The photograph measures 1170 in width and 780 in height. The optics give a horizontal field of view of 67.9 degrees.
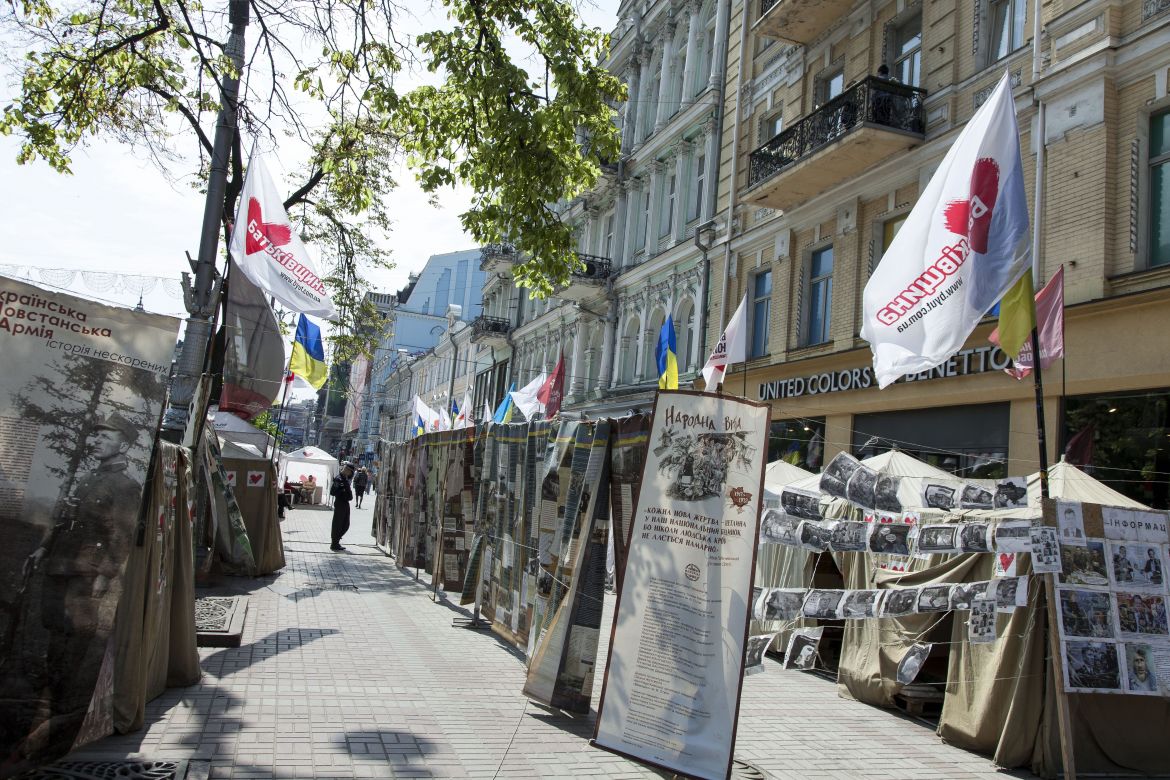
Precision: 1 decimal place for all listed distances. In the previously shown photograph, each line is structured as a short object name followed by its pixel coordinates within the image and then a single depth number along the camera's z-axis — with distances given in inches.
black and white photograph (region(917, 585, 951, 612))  285.7
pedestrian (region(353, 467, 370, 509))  1492.4
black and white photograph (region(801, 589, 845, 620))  285.6
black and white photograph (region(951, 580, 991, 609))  275.4
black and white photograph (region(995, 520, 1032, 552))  253.0
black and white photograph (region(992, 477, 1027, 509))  273.9
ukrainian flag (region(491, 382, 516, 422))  985.5
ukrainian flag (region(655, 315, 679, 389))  661.3
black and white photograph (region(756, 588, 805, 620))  281.9
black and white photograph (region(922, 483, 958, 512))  321.1
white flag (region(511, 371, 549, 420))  949.1
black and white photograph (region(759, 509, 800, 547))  337.4
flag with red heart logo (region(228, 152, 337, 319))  382.0
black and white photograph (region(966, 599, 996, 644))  267.0
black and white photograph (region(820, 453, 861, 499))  329.1
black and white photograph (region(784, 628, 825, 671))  271.1
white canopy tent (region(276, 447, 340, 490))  1569.9
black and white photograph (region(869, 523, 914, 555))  298.4
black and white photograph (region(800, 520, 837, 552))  319.8
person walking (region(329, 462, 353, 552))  717.9
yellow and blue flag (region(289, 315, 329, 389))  628.7
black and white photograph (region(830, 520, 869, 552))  308.2
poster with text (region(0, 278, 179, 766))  194.9
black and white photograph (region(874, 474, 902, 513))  323.0
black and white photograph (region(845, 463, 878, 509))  324.8
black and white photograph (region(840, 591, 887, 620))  285.0
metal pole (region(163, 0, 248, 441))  363.3
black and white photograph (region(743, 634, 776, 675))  239.9
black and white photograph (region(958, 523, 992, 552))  270.2
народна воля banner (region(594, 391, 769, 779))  201.1
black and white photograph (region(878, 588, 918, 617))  290.2
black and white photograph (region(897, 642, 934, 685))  277.1
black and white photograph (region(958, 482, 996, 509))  310.3
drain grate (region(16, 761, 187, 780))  188.5
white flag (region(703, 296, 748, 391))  586.6
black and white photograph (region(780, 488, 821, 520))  336.5
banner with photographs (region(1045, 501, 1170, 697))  242.8
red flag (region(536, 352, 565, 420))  887.7
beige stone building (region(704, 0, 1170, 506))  412.5
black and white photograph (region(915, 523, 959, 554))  280.2
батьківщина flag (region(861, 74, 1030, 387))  245.1
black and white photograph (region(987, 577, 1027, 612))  260.7
